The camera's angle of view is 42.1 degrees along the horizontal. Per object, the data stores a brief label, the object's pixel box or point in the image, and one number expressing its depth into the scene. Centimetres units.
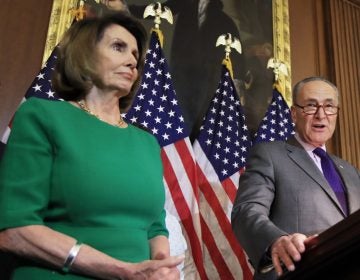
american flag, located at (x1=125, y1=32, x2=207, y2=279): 362
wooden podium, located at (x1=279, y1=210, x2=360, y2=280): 114
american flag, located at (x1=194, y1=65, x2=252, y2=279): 372
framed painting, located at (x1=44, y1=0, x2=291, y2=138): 440
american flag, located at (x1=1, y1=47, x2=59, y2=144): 347
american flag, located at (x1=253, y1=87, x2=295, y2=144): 453
